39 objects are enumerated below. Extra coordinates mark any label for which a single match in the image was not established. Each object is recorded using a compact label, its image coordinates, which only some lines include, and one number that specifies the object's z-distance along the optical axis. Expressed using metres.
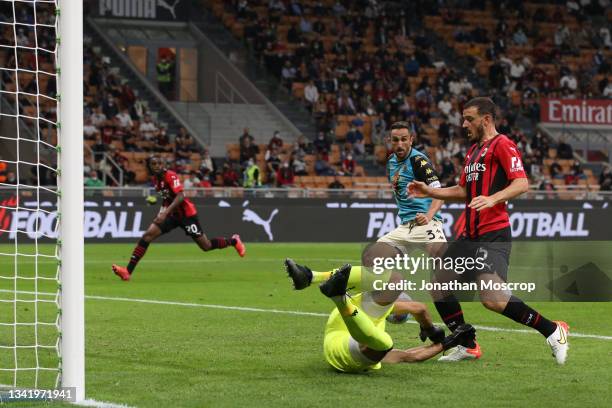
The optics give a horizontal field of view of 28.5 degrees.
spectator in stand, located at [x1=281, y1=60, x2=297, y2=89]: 39.94
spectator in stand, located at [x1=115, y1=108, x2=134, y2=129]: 33.63
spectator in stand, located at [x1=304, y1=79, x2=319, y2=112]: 39.00
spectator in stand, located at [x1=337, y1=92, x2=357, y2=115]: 38.91
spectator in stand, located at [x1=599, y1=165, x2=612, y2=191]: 36.14
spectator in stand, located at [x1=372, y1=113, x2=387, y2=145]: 38.03
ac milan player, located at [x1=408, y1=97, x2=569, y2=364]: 8.73
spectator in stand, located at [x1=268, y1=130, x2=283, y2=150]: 35.25
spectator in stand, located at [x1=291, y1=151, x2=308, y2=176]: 34.19
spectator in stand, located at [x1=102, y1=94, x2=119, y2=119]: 33.59
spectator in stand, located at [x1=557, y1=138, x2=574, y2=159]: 40.25
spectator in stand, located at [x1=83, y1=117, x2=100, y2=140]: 32.16
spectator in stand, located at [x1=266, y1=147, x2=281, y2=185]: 33.38
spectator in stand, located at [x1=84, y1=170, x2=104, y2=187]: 29.28
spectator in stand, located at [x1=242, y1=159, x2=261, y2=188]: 31.67
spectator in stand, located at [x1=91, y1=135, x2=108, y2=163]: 30.98
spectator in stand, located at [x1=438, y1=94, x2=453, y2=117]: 40.31
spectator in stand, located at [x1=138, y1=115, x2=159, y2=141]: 33.88
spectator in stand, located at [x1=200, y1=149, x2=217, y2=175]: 32.00
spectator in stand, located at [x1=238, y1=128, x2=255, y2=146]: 34.59
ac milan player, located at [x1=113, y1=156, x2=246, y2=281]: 18.11
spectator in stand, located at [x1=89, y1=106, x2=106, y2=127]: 32.81
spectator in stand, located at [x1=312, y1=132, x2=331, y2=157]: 36.06
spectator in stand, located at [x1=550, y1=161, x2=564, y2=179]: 38.56
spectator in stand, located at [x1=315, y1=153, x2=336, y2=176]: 34.72
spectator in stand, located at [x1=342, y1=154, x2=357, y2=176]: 35.38
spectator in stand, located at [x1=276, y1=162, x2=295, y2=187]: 33.06
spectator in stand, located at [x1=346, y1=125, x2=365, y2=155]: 37.41
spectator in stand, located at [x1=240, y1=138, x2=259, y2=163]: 34.03
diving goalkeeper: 7.92
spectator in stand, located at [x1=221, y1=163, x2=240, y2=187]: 32.00
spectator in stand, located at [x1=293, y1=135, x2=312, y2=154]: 35.25
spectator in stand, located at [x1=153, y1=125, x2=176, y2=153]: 33.44
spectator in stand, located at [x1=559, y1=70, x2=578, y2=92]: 44.25
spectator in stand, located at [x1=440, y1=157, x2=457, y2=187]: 35.31
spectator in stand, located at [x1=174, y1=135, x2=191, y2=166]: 32.75
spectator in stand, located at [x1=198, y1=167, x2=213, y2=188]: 31.27
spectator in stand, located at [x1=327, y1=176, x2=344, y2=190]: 33.28
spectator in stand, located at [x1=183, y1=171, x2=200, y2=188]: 30.75
